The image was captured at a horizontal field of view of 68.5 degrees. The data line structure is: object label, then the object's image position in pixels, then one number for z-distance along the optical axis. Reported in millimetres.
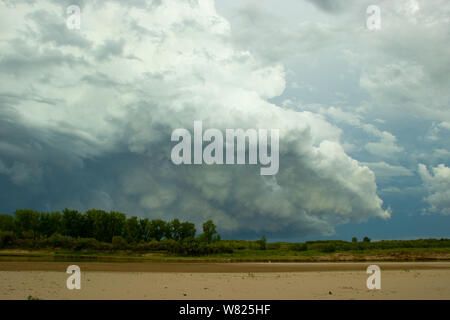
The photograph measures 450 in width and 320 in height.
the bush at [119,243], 101469
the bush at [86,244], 97075
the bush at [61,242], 94438
